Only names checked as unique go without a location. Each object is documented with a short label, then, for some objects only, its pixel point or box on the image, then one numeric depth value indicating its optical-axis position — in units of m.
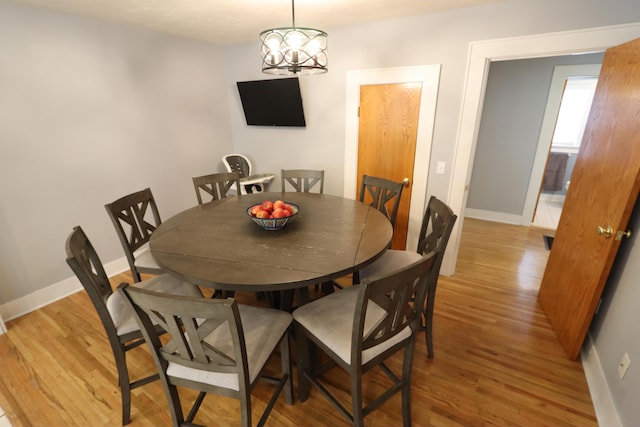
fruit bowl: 1.71
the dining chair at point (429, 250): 1.65
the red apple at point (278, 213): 1.74
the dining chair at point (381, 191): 2.33
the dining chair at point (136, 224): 1.87
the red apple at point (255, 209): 1.78
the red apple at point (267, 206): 1.80
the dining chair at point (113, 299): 1.24
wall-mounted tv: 3.15
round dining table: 1.29
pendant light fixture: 1.55
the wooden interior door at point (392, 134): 2.65
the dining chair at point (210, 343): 0.94
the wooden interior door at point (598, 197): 1.54
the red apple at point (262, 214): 1.74
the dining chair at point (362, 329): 1.08
